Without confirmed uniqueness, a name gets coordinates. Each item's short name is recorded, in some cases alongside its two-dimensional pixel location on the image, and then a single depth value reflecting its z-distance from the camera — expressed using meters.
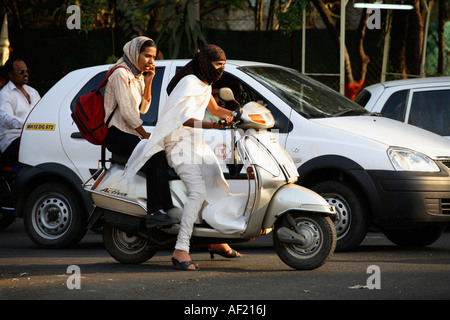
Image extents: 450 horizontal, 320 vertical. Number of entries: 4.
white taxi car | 15.32
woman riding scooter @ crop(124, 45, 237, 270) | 13.52
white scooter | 13.11
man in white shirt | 20.16
